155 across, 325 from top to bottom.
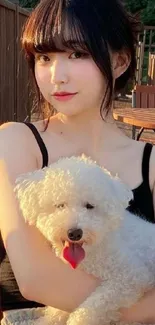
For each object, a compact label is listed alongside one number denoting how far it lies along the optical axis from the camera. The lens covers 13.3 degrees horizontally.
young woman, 1.64
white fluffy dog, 1.53
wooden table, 5.37
